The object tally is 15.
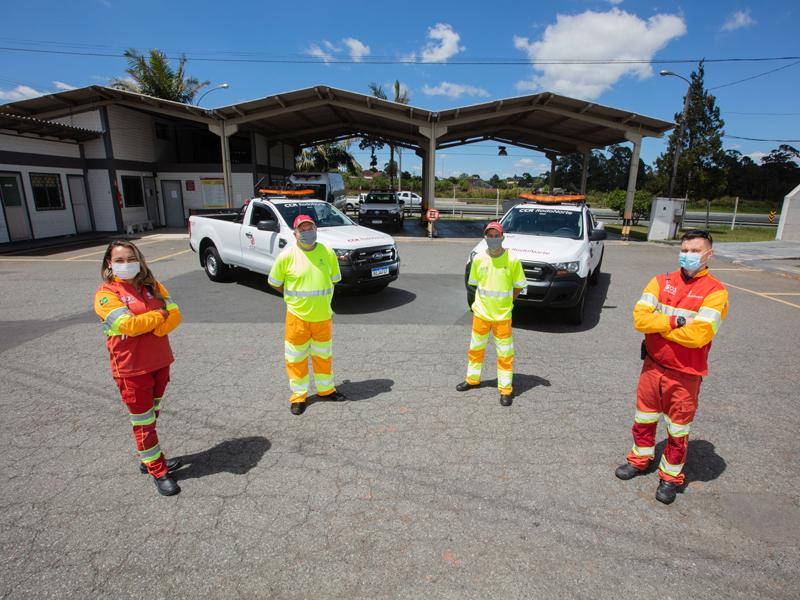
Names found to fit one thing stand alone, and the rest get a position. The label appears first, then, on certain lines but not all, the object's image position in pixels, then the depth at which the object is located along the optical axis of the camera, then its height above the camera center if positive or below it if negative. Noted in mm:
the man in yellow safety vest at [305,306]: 4203 -1049
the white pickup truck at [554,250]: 6672 -877
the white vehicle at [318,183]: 21938 +328
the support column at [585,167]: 24883 +1365
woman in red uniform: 2887 -934
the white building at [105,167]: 16219 +943
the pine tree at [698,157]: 21781 +1671
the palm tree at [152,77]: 26172 +6372
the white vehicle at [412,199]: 41688 -773
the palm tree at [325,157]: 39531 +2804
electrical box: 20047 -1069
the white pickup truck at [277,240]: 7809 -924
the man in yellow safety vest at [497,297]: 4441 -1015
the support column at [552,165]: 28781 +1646
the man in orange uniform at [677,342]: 2859 -941
